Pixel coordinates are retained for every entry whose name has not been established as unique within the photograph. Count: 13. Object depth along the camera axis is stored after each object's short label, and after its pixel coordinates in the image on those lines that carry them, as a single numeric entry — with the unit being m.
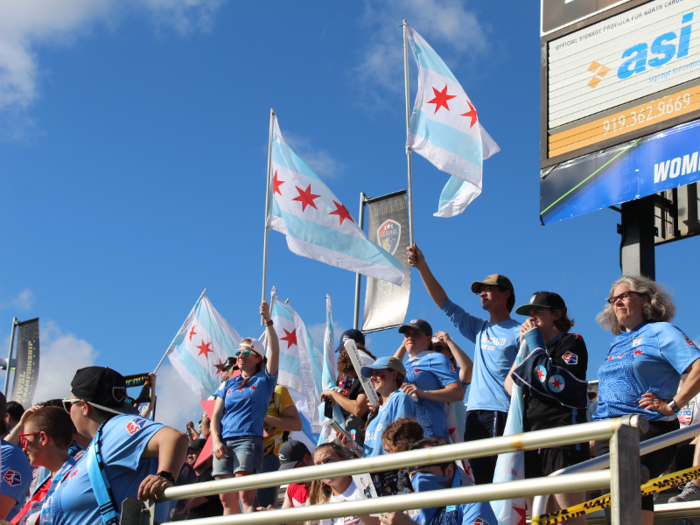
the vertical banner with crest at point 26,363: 16.94
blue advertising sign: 7.58
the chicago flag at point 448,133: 7.95
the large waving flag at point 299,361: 11.87
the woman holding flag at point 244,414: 6.68
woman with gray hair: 4.00
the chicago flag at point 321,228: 8.34
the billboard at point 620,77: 7.86
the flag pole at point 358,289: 13.62
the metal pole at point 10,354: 17.37
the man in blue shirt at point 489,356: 5.25
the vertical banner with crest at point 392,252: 11.12
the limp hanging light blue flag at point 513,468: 4.18
